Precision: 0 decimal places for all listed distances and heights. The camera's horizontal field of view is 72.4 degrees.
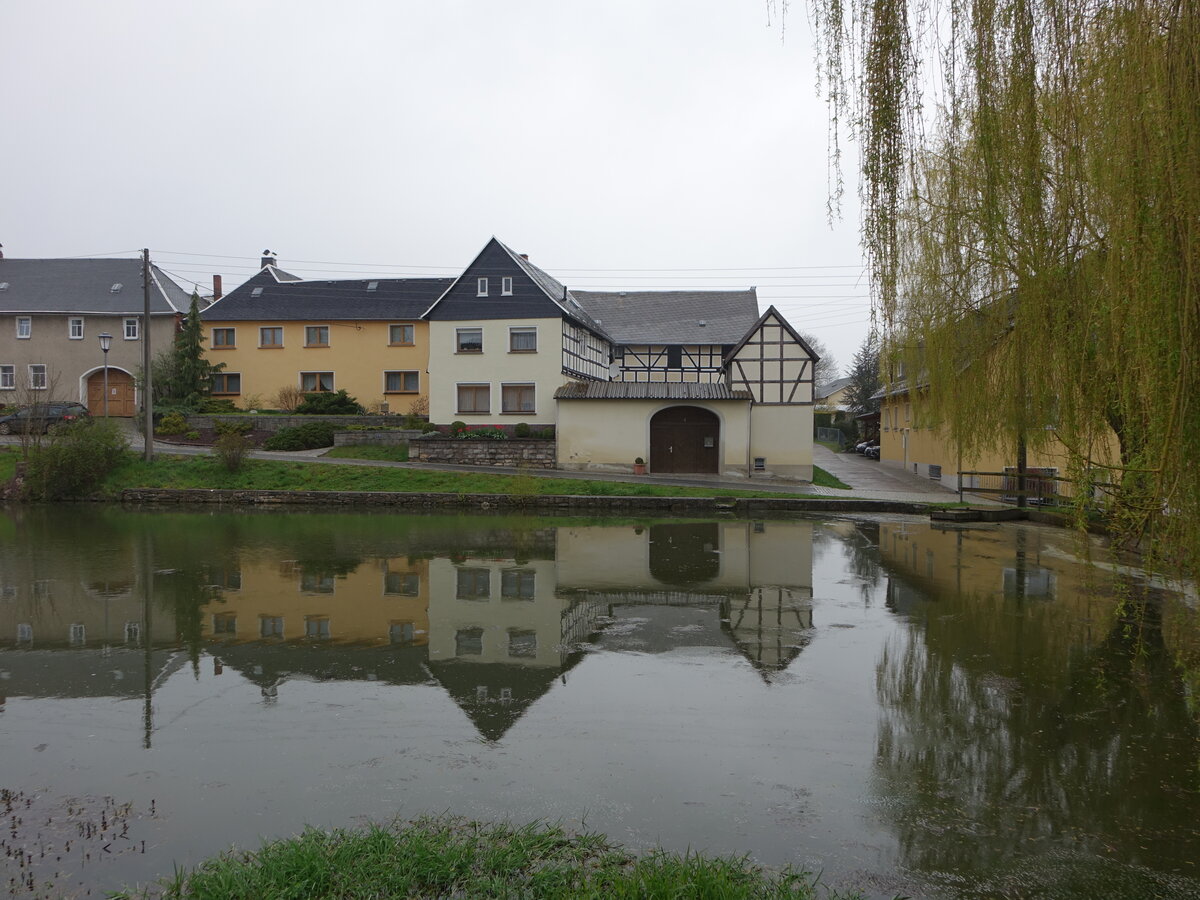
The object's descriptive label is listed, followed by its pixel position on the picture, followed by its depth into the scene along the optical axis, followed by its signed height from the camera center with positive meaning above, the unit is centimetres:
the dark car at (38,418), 2627 +63
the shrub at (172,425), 3362 +46
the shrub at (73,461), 2534 -79
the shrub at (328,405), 3619 +136
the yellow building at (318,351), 3947 +408
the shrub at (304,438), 3209 -8
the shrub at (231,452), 2692 -53
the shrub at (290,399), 3803 +172
